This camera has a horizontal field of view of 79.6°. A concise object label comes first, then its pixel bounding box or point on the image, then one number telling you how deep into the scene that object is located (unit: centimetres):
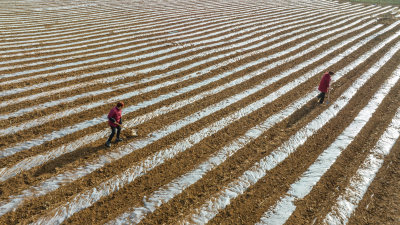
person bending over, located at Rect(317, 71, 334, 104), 979
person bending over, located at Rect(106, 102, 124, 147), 707
